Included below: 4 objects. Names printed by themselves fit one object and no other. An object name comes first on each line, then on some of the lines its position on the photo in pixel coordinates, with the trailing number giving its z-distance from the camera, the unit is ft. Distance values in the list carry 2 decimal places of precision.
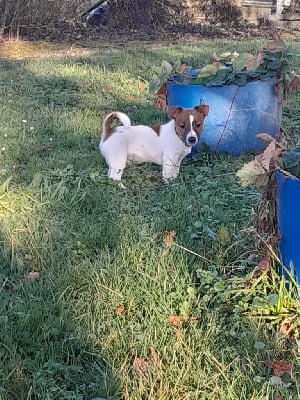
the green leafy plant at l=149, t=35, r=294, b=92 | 15.98
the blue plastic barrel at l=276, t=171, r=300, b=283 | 8.25
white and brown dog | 14.65
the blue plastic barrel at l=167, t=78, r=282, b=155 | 16.11
